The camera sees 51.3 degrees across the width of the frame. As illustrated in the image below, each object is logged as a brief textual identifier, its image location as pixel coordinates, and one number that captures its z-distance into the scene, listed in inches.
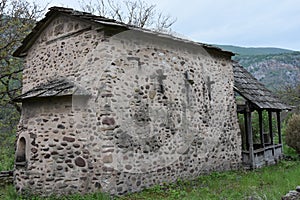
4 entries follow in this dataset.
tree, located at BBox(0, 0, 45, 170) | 471.8
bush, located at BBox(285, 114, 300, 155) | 507.5
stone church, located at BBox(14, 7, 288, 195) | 268.7
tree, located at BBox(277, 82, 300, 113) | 926.4
